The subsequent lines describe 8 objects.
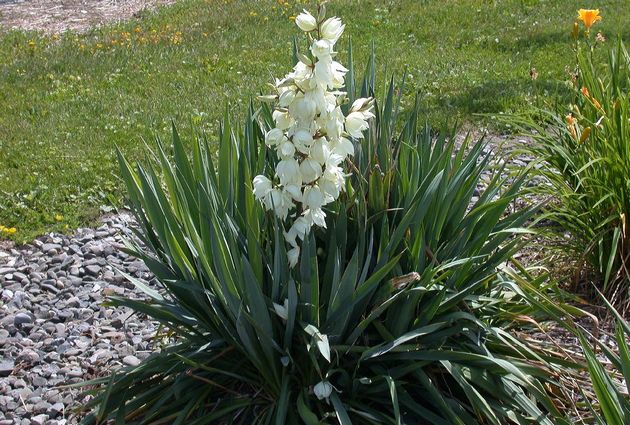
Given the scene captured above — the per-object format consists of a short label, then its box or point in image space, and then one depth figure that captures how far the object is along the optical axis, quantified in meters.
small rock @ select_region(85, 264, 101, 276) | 5.21
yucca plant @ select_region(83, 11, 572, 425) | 3.07
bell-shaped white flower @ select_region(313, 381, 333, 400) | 3.03
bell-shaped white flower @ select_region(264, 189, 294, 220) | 2.98
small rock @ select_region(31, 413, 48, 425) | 3.84
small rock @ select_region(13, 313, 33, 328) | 4.68
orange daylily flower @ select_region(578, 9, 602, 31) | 4.67
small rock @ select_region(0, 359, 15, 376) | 4.26
